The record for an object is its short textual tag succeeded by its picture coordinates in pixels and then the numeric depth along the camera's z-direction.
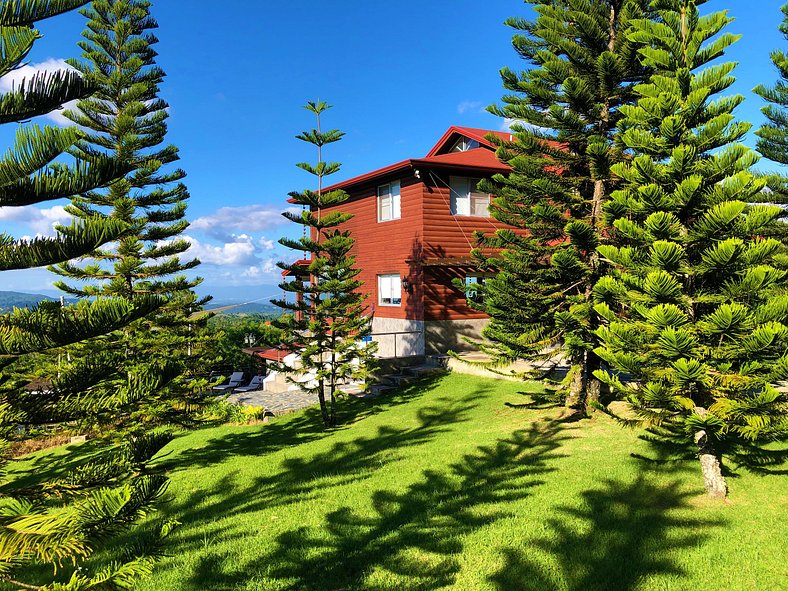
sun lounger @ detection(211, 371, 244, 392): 24.94
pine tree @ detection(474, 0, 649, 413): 9.19
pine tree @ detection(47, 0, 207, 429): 11.45
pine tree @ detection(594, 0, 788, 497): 5.00
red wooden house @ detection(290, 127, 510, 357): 17.66
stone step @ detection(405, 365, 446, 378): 16.17
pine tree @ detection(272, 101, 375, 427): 12.40
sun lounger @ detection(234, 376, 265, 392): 24.60
